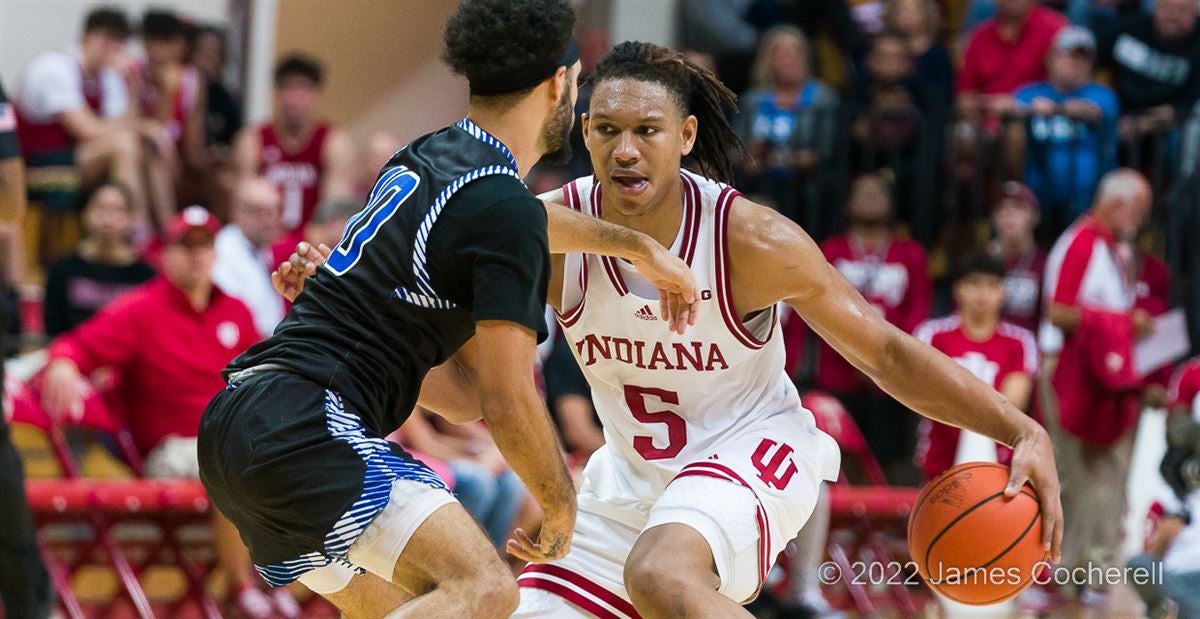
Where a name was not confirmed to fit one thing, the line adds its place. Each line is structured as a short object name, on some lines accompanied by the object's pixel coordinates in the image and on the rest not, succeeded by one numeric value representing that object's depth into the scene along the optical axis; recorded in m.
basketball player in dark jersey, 6.76
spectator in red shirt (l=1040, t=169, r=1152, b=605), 16.85
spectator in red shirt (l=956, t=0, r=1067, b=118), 19.71
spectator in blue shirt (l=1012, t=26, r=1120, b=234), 18.76
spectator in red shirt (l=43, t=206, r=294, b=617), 14.28
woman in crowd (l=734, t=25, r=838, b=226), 19.26
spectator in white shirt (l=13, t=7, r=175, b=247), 17.80
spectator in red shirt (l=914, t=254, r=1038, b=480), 16.56
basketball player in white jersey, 8.32
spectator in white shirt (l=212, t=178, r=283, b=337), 16.15
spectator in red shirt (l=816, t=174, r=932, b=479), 17.78
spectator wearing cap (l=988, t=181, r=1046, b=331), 18.11
